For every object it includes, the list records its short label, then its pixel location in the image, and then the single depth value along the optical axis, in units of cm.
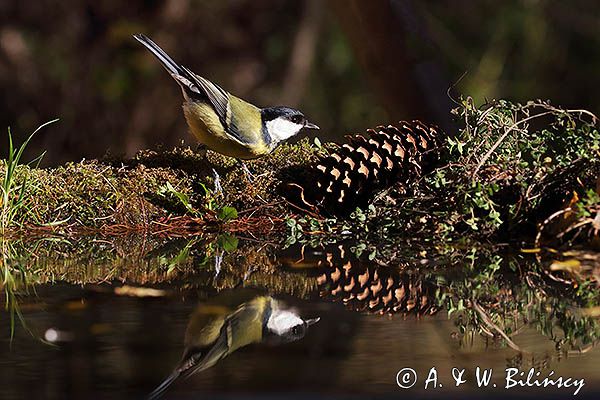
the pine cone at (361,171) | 515
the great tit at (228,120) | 555
